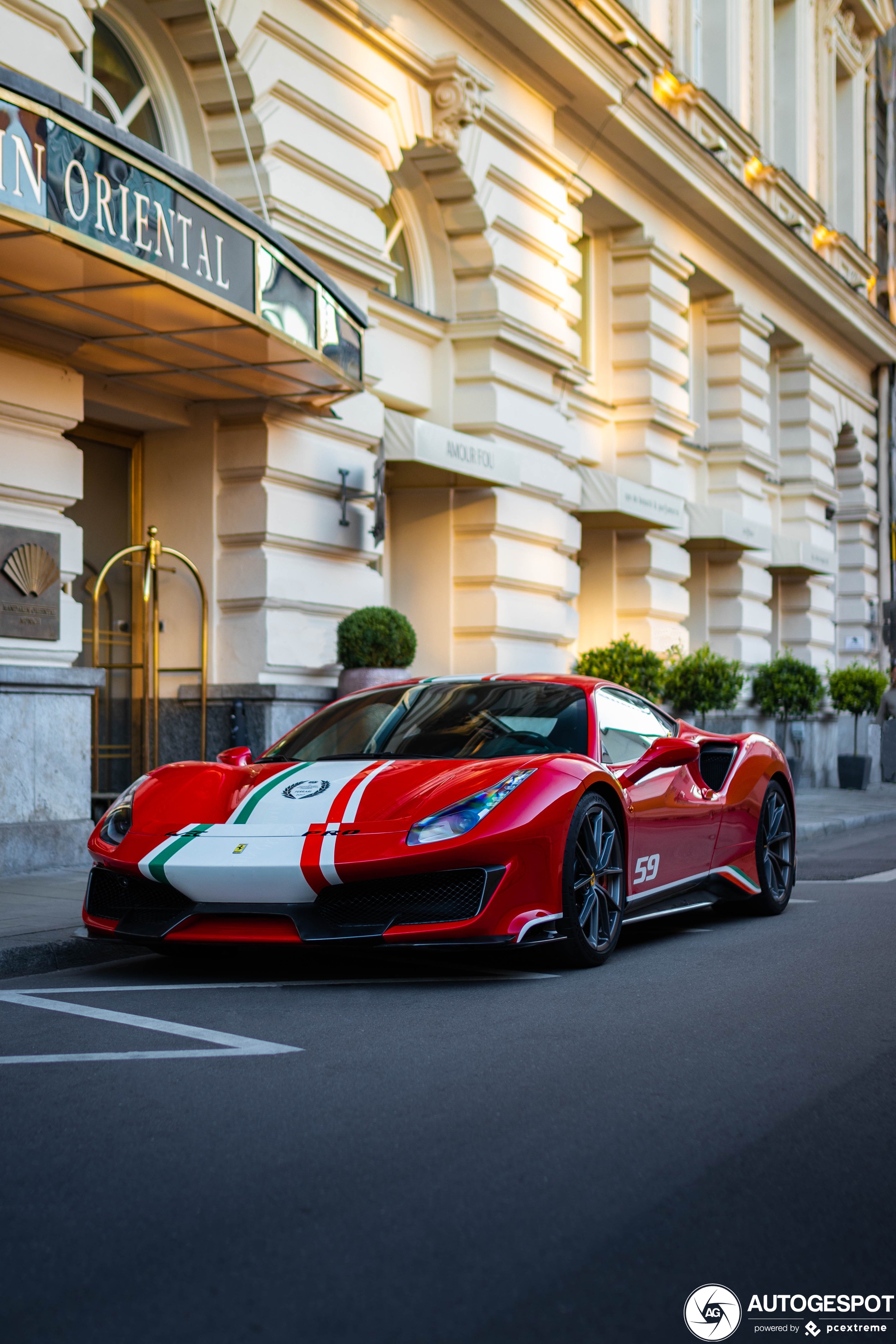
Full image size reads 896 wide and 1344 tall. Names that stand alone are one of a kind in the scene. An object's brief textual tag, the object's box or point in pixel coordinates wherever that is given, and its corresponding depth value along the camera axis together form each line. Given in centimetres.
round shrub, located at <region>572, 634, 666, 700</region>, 1669
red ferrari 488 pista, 551
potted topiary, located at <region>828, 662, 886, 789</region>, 2355
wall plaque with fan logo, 962
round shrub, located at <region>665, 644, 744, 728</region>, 1800
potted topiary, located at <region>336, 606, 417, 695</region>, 1234
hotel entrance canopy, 797
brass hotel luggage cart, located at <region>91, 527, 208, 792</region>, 1195
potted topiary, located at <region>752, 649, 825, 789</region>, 2164
